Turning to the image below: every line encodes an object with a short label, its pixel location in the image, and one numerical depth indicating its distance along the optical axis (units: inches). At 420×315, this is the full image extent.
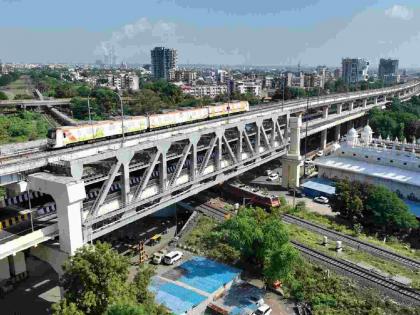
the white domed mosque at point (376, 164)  2457.2
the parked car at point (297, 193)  2537.6
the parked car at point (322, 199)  2413.9
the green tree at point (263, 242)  1343.5
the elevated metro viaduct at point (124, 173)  1165.1
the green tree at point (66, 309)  919.7
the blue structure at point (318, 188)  2481.5
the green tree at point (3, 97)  5722.4
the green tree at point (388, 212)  1958.7
